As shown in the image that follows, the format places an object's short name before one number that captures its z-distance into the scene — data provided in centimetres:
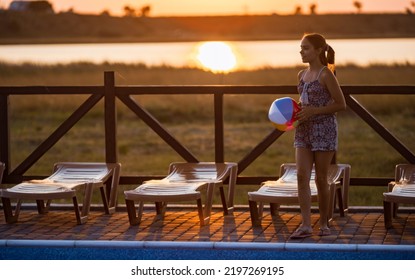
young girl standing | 1220
